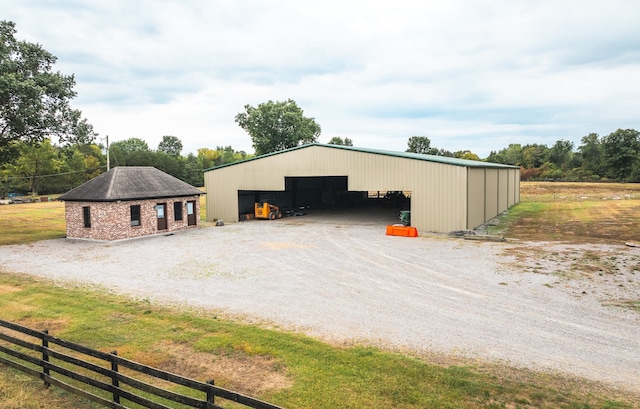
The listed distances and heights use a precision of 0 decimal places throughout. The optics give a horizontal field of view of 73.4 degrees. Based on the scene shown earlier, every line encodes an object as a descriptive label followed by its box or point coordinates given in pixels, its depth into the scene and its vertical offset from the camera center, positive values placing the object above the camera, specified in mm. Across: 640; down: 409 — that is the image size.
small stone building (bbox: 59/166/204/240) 25875 -1086
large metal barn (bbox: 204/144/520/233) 27203 +92
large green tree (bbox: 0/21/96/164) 23883 +5306
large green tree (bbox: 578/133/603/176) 99188 +7617
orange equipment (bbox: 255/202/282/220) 36000 -2107
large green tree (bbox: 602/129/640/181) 87625 +5735
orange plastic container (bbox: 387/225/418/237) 26125 -2881
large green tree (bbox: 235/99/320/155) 72938 +10536
